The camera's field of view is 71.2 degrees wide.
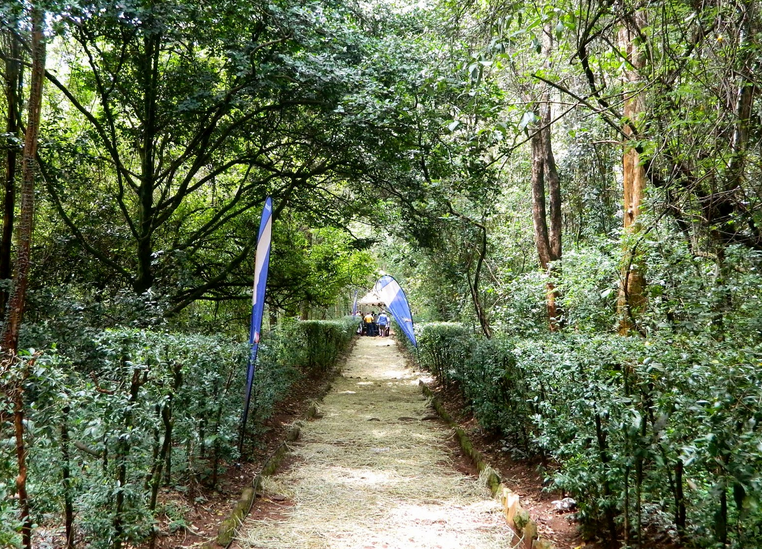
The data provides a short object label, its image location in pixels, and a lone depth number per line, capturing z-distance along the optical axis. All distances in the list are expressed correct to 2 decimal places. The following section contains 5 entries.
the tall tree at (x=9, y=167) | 5.91
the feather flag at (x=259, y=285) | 4.80
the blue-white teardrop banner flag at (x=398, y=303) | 15.00
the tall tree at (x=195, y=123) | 6.32
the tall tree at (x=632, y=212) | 5.16
